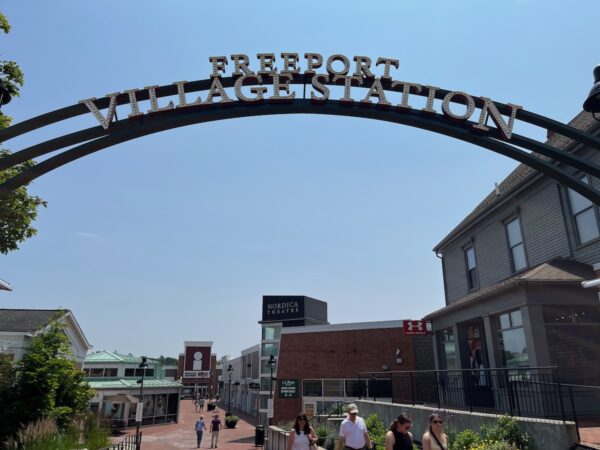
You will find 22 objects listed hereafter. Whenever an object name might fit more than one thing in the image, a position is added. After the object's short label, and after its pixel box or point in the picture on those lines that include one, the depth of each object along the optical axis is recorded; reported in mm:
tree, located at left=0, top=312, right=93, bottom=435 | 13492
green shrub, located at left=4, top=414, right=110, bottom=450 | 9843
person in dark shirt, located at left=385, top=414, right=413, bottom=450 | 7273
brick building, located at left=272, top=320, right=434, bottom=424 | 27672
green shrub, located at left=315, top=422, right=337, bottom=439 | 16683
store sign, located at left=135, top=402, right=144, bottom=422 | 21094
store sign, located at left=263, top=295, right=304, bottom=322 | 45625
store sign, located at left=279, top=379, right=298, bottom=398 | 30719
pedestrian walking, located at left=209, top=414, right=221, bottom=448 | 26391
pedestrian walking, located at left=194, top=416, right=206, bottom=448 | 26536
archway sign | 7691
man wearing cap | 8312
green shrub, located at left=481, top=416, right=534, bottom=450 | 8828
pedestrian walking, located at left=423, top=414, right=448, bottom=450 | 7137
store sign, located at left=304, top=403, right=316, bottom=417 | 29841
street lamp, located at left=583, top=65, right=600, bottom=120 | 6582
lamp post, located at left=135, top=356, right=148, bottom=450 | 18788
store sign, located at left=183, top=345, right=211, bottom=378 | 59531
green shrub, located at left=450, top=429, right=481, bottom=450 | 9719
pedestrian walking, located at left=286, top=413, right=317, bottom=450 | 8391
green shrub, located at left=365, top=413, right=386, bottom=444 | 13822
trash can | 26562
